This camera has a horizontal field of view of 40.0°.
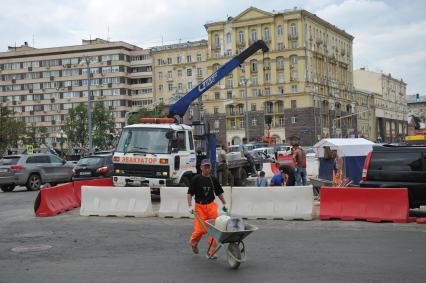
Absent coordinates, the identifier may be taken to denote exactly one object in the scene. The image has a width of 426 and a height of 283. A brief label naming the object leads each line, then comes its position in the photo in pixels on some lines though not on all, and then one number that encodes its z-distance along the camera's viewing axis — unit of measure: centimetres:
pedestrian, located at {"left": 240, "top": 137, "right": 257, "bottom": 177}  2431
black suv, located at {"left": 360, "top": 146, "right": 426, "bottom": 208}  1430
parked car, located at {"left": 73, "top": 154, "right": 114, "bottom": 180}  2433
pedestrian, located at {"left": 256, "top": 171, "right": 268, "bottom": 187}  1920
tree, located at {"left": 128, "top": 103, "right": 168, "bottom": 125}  6988
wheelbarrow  852
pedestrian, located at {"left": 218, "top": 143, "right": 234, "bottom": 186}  2141
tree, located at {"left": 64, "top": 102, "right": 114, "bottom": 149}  7444
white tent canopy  2349
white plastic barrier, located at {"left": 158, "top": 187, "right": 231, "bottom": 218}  1536
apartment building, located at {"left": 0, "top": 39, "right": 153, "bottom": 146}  11462
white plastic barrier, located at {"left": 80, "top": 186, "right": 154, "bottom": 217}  1590
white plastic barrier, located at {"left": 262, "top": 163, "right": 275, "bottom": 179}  3199
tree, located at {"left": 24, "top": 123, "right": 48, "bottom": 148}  8254
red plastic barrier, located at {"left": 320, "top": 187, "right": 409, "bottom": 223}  1372
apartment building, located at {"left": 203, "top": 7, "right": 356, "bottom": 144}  9844
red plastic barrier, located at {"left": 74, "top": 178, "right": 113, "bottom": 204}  1839
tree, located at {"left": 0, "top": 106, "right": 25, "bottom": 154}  5875
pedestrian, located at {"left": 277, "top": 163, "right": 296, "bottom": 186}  1830
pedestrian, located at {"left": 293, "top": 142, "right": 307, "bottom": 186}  1889
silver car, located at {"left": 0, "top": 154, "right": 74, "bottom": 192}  2600
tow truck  1770
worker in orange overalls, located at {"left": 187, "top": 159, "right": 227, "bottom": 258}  991
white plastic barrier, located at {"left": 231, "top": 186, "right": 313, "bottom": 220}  1452
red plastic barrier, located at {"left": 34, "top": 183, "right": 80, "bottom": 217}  1614
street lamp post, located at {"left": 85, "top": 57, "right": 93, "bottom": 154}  4293
